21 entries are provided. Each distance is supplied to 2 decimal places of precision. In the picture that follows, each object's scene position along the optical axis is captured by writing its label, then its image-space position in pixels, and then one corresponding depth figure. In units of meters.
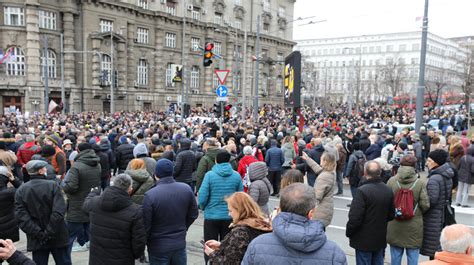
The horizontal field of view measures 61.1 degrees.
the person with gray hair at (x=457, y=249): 2.89
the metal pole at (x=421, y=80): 14.92
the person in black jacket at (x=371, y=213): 5.03
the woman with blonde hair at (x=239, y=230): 3.34
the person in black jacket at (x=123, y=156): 10.35
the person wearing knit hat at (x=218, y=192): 5.75
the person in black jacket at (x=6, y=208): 5.33
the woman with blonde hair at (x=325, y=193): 5.91
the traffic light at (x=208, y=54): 18.48
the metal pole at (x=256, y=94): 23.27
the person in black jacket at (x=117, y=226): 4.37
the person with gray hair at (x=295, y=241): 2.62
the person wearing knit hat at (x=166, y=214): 4.73
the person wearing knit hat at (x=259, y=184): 5.88
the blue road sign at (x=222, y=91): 16.44
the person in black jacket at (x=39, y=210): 4.85
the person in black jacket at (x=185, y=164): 8.99
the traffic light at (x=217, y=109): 17.21
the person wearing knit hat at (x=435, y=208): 5.50
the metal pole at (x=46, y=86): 32.44
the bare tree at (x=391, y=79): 51.08
